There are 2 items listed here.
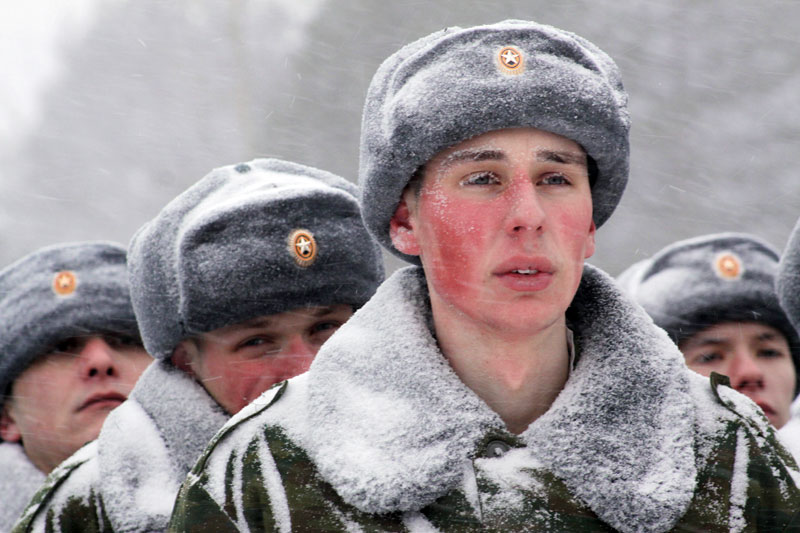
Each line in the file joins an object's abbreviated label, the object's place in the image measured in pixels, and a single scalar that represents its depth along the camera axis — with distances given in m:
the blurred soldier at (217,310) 7.46
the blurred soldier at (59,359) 9.54
